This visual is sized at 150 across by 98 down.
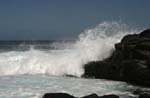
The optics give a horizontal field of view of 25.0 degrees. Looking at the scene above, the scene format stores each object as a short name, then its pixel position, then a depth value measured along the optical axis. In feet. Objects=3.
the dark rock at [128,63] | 45.73
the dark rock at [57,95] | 30.61
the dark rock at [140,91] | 38.92
